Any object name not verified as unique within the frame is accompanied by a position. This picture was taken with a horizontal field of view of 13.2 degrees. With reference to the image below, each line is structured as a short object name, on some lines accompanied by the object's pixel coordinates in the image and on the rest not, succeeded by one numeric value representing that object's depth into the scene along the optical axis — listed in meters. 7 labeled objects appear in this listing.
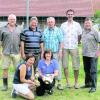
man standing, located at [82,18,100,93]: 9.34
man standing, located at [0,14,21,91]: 9.23
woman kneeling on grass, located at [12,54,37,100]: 8.76
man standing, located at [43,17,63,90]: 9.43
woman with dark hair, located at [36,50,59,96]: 9.02
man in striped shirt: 9.22
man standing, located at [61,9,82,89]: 9.57
